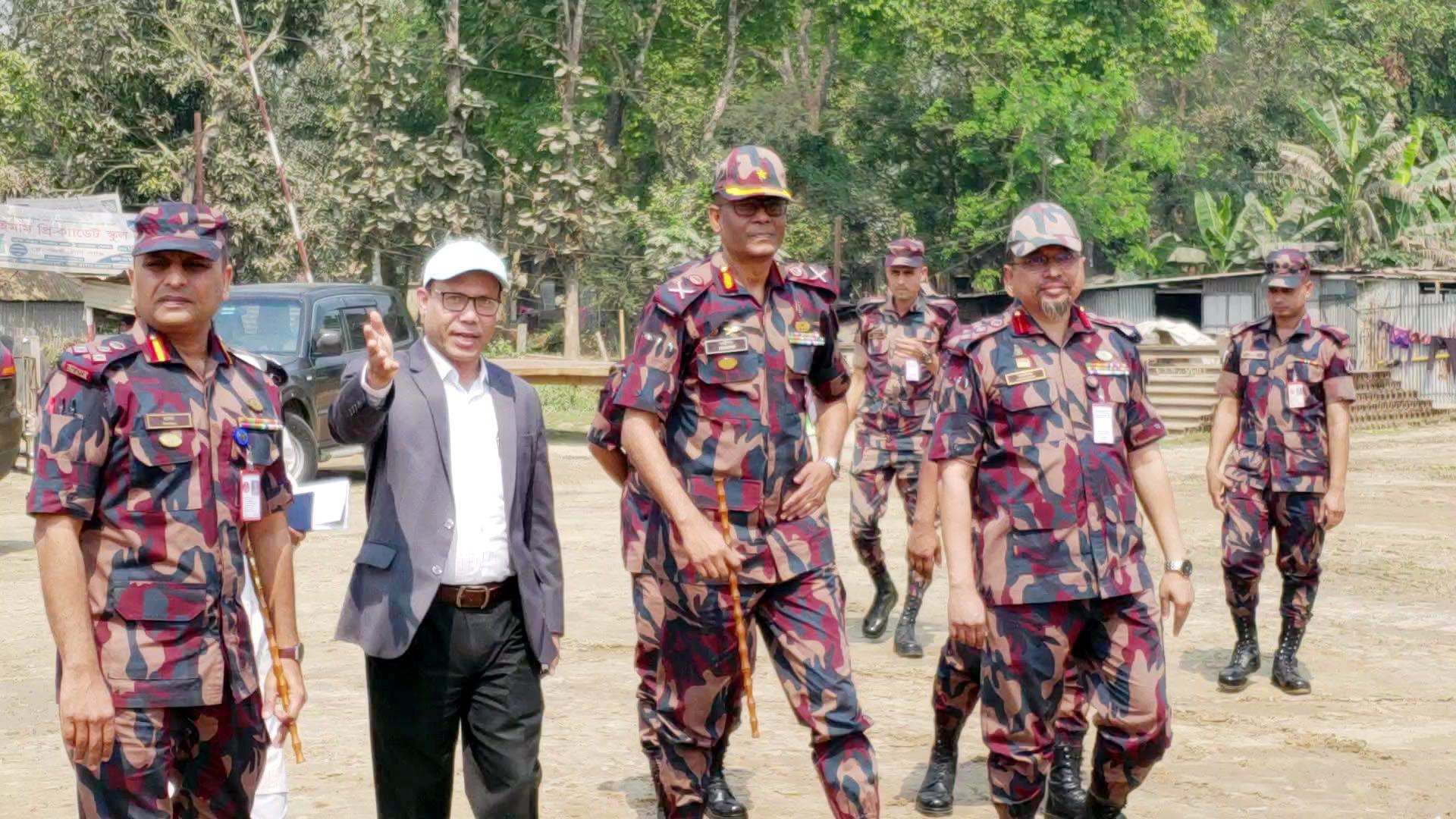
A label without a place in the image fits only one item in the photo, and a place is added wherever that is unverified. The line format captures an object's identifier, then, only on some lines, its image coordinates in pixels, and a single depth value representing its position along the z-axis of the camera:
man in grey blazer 4.73
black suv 17.38
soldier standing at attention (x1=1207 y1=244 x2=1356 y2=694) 8.44
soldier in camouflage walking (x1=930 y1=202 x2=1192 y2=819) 5.35
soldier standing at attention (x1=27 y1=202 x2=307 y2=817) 3.91
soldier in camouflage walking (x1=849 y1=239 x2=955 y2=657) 9.28
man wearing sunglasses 5.21
